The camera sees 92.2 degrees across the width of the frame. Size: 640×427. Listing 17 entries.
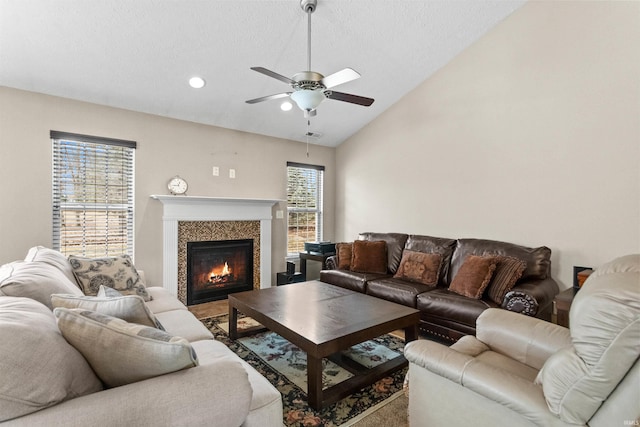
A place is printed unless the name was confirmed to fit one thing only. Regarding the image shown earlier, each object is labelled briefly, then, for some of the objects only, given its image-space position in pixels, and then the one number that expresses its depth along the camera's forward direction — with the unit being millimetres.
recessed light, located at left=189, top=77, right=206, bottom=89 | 3405
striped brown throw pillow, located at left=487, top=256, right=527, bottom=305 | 2824
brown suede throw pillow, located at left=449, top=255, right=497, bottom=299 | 2926
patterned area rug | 1927
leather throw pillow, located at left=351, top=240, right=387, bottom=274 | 4098
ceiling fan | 2213
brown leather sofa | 2686
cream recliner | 1000
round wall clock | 4020
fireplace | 4219
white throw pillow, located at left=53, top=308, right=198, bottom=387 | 1083
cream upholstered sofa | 884
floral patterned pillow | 2535
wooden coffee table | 1971
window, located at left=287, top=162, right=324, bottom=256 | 5238
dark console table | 4695
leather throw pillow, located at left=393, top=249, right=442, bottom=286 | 3516
